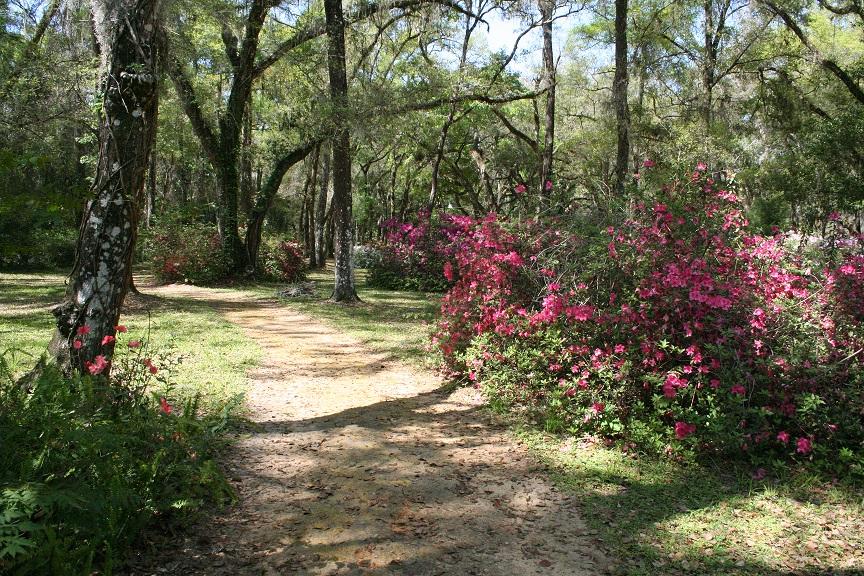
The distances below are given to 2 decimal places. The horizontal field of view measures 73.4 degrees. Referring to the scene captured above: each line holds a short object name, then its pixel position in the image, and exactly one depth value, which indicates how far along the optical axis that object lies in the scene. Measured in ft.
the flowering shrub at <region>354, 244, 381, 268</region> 66.13
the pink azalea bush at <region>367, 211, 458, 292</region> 58.70
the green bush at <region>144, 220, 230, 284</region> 54.70
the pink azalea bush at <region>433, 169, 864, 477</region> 13.87
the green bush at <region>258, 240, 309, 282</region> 61.41
